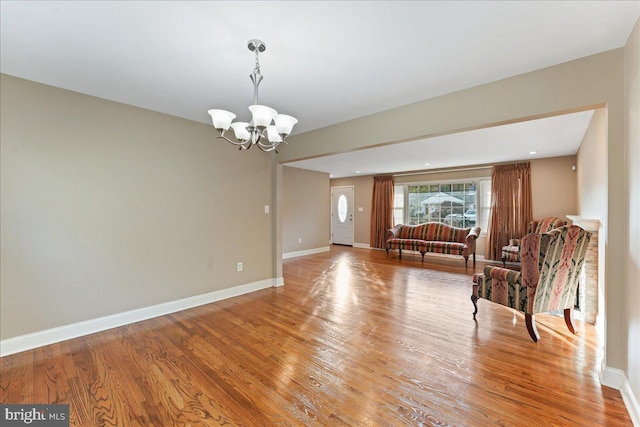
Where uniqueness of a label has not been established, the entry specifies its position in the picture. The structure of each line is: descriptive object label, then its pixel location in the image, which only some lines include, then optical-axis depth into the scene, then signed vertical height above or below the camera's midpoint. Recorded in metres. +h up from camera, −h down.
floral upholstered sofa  6.01 -0.68
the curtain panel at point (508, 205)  5.93 +0.15
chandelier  1.90 +0.71
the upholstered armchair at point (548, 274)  2.53 -0.62
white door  9.01 -0.11
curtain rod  6.63 +1.12
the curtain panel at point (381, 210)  8.03 +0.06
